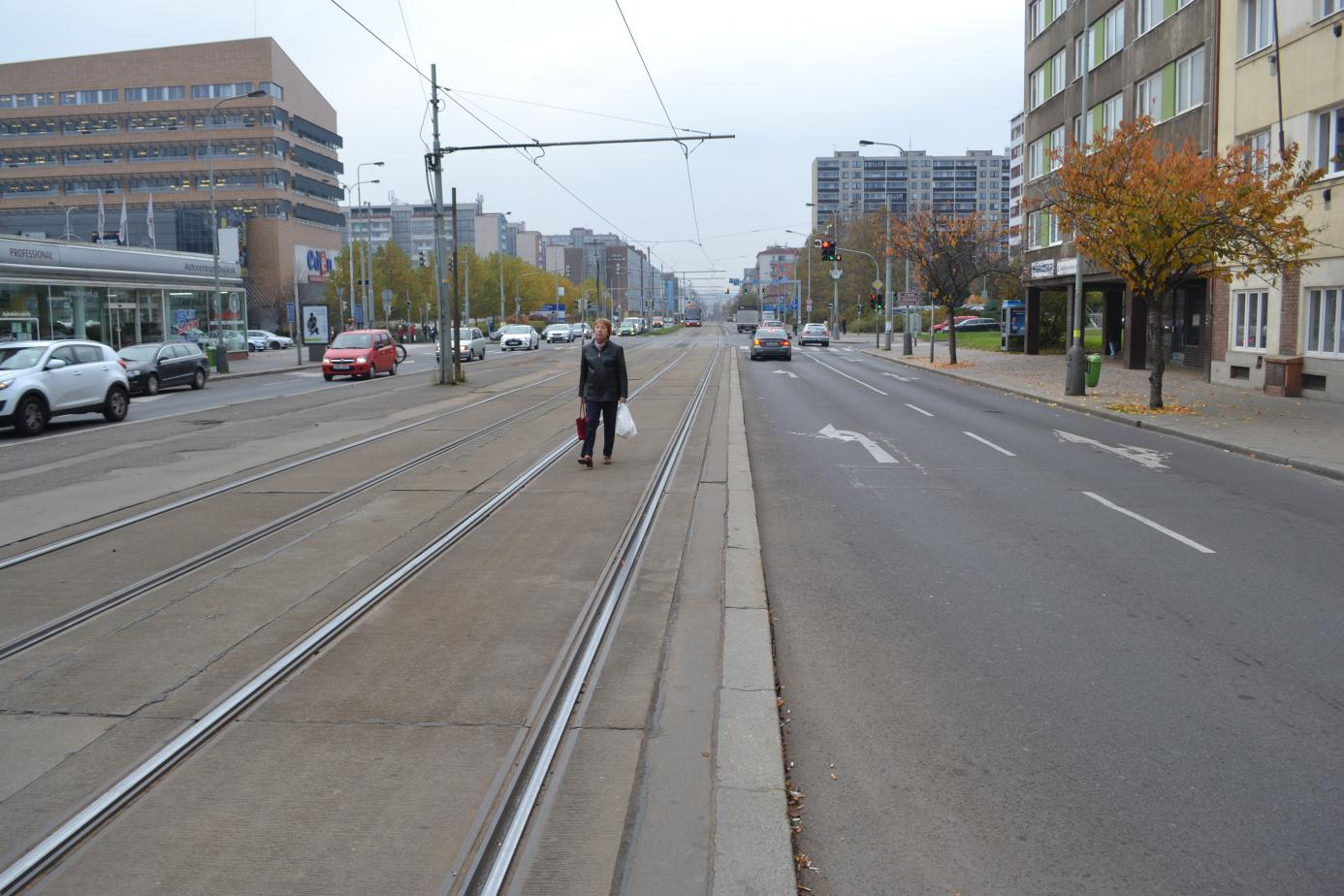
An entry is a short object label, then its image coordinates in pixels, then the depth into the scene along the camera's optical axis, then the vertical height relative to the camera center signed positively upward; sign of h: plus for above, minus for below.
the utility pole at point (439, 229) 29.00 +2.99
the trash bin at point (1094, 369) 26.56 -0.96
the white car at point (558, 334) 77.75 +0.11
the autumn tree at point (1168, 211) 19.72 +2.14
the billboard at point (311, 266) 90.61 +5.95
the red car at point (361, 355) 35.38 -0.56
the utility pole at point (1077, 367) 25.56 -0.85
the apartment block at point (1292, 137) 22.19 +4.02
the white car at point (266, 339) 69.06 -0.06
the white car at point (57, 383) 19.02 -0.76
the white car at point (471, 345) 49.53 -0.40
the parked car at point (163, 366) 29.88 -0.73
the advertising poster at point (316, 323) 59.78 +0.80
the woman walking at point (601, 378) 12.99 -0.51
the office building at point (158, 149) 88.06 +15.36
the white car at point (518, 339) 65.62 -0.23
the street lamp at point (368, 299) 62.94 +2.23
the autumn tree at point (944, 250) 39.41 +2.91
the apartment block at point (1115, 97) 29.56 +7.24
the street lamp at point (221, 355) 40.97 -0.59
